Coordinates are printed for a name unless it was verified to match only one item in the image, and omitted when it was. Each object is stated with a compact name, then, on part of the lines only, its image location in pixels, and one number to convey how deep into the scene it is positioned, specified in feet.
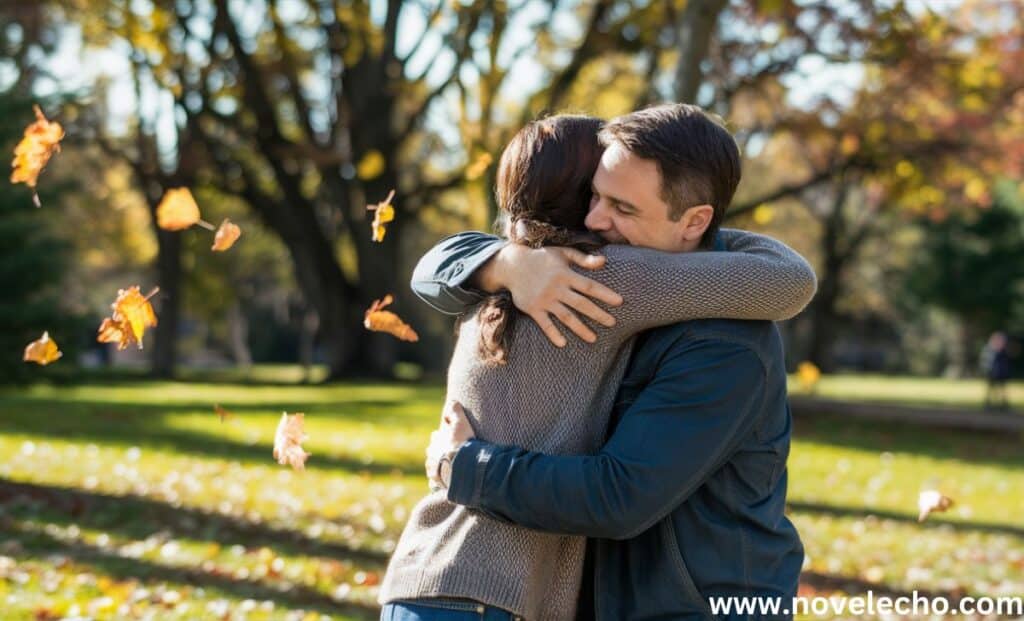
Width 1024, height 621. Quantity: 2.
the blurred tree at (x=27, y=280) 62.03
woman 7.47
